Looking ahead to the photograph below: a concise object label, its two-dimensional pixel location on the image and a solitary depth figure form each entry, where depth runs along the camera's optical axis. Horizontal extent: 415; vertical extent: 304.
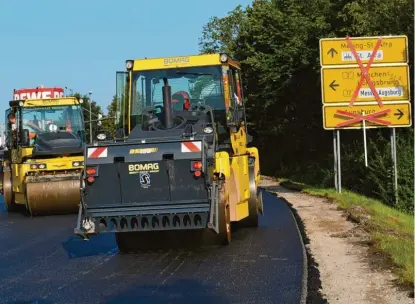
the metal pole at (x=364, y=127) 19.78
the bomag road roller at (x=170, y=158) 9.34
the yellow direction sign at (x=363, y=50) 19.36
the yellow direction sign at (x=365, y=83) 19.45
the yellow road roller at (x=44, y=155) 16.50
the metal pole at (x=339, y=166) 21.11
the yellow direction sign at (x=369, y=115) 19.59
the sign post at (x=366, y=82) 19.42
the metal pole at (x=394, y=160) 19.66
